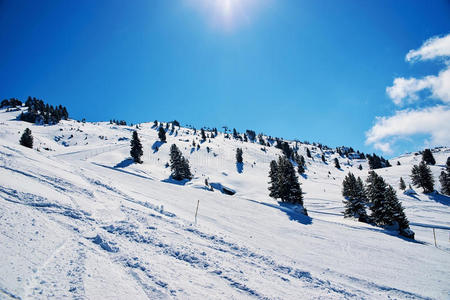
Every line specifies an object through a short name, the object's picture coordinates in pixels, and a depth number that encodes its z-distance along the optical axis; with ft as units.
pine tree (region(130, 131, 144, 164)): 195.11
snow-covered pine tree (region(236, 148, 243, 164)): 308.60
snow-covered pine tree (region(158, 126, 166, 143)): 343.46
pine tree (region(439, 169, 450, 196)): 171.73
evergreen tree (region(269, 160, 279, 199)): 128.75
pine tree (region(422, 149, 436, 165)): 294.62
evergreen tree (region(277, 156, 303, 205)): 105.81
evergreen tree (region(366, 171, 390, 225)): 90.69
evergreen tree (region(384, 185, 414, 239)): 83.92
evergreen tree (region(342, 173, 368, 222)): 100.12
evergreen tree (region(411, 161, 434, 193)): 171.01
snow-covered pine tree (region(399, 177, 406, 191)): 188.32
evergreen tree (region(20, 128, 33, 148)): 156.19
